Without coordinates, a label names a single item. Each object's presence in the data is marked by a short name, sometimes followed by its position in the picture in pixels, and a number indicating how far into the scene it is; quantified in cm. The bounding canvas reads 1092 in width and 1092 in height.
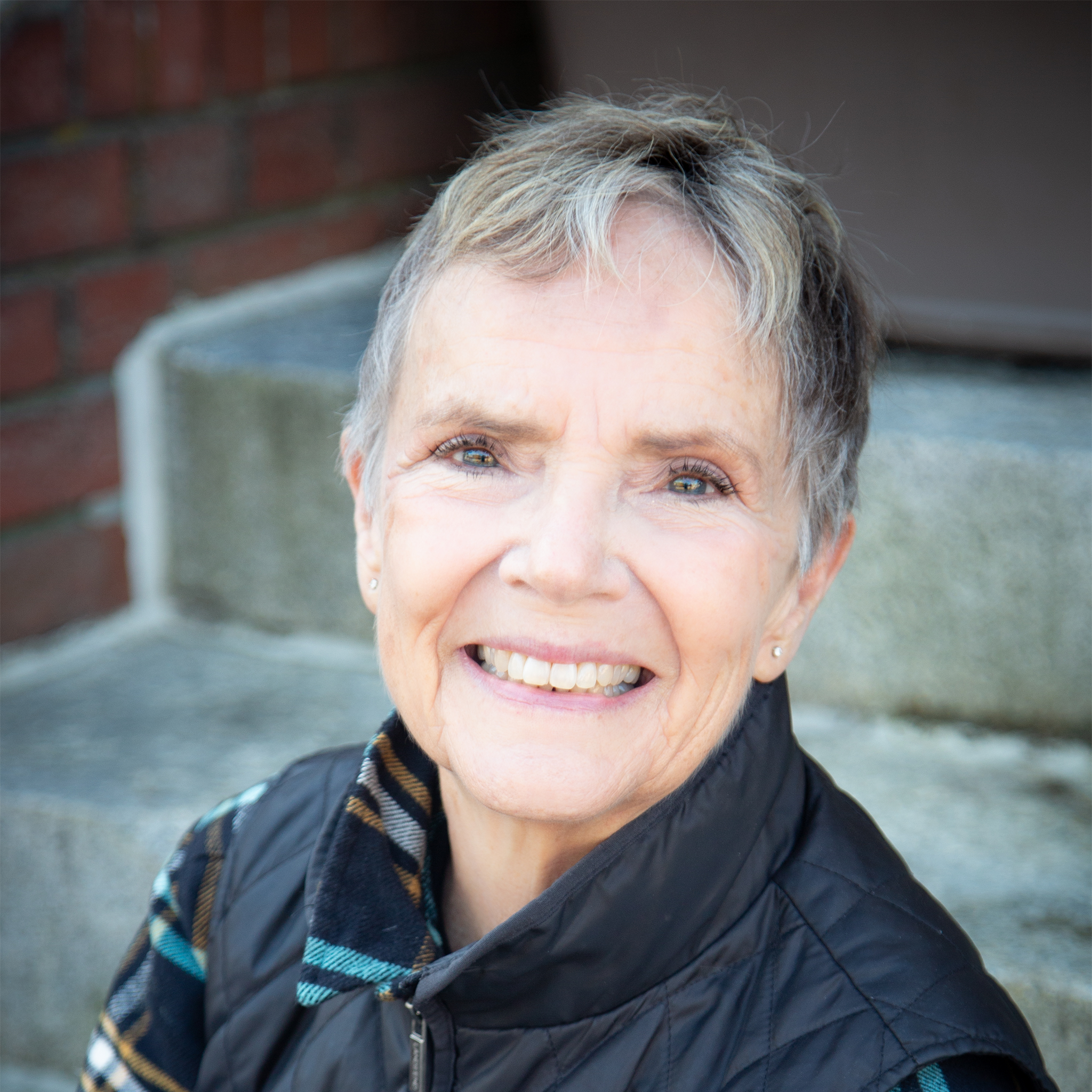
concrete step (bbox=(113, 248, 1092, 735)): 105
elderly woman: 79
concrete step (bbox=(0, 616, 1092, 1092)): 95
